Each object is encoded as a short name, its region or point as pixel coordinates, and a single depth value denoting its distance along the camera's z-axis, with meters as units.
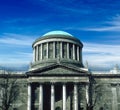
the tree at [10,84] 33.69
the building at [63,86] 32.87
